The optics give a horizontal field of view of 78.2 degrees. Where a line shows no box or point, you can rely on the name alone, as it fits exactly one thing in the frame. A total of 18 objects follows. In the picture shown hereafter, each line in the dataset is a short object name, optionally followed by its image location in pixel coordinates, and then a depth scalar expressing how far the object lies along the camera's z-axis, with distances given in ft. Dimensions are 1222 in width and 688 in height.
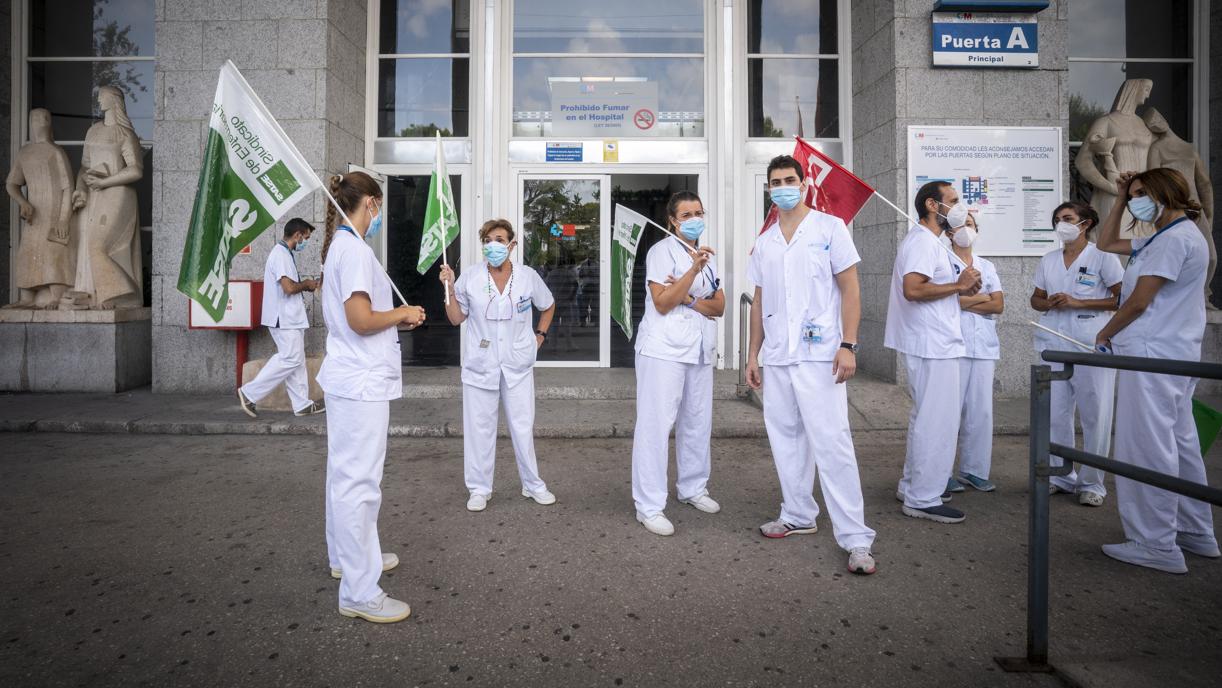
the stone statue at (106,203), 30.12
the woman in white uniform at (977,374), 16.42
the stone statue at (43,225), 30.30
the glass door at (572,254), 33.45
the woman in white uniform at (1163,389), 12.35
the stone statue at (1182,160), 28.91
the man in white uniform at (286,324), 24.70
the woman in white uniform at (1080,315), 15.98
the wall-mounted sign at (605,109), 33.78
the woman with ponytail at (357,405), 10.37
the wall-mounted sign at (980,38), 27.94
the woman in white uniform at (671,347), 14.37
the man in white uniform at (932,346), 14.78
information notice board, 27.81
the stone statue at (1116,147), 28.73
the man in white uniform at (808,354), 12.49
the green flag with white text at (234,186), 11.71
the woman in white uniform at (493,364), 15.80
